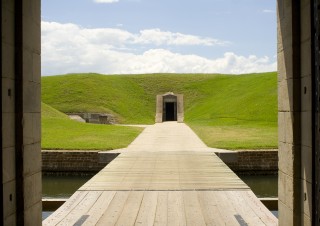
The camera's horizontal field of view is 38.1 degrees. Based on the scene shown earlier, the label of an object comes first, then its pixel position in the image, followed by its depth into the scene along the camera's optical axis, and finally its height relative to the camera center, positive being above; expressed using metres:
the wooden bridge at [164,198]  8.48 -1.79
